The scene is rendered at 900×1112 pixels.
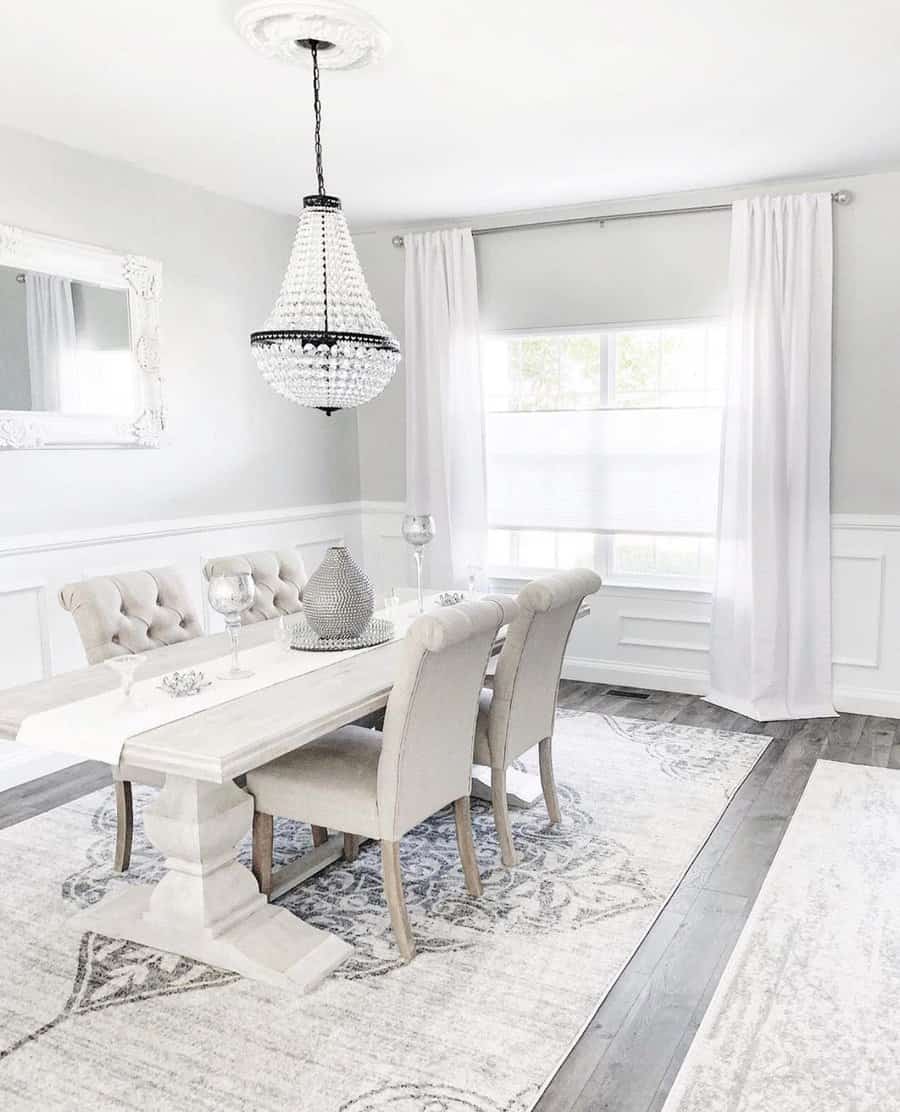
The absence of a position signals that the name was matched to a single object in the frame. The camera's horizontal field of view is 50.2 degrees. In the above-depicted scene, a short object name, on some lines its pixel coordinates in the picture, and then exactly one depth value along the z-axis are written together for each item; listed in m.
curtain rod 4.46
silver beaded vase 3.02
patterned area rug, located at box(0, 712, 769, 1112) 2.06
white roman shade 4.97
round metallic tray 2.98
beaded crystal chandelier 2.99
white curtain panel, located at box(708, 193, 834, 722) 4.52
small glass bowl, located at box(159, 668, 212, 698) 2.50
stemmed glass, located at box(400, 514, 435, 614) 3.49
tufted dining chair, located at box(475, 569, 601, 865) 2.92
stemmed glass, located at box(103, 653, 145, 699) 2.40
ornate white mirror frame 3.78
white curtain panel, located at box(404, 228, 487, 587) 5.32
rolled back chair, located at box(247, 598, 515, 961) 2.42
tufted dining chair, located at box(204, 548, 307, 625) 3.63
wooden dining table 2.34
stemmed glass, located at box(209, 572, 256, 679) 2.60
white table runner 2.17
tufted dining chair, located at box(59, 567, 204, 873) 2.95
